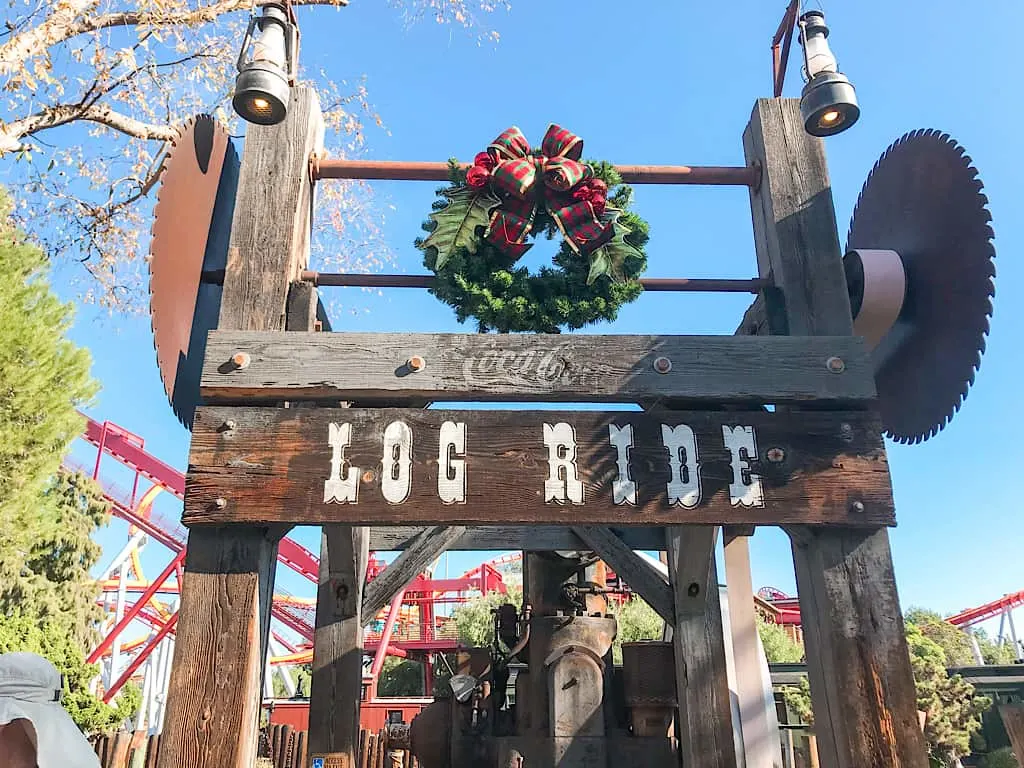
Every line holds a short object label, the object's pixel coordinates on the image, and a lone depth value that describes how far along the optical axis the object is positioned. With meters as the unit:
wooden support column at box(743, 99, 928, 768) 2.37
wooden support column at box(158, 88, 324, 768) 2.25
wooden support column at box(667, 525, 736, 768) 4.68
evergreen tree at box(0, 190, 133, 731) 9.04
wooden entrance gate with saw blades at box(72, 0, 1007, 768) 2.41
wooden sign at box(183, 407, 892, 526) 2.43
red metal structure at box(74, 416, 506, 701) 23.80
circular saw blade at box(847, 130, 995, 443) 2.90
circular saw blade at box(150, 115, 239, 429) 2.70
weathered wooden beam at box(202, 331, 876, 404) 2.61
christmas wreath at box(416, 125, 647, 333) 3.10
